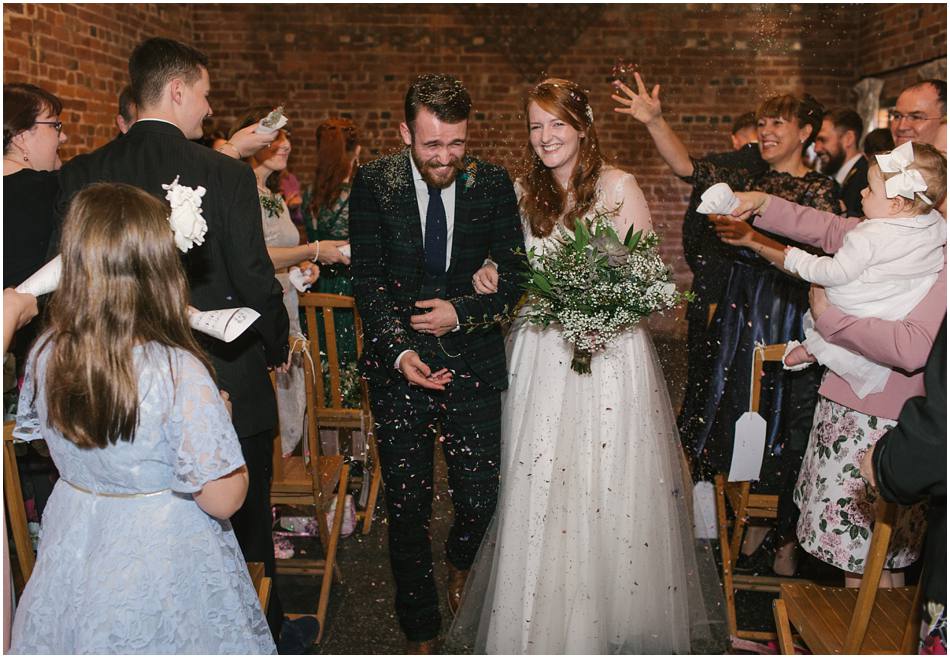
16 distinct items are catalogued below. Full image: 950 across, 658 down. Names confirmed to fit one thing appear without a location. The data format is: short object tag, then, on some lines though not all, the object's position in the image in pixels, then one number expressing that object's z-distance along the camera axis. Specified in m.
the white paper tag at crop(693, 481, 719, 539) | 3.67
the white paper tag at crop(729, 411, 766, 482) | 2.88
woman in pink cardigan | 2.24
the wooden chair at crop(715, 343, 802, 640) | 2.91
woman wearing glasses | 2.62
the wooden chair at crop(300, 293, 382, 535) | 3.34
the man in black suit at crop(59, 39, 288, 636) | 2.33
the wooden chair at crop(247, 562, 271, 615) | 2.32
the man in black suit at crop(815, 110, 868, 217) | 5.30
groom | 2.65
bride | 2.65
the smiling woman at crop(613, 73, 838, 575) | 3.37
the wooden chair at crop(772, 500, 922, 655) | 1.89
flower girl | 1.60
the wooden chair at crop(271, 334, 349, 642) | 3.00
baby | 2.29
